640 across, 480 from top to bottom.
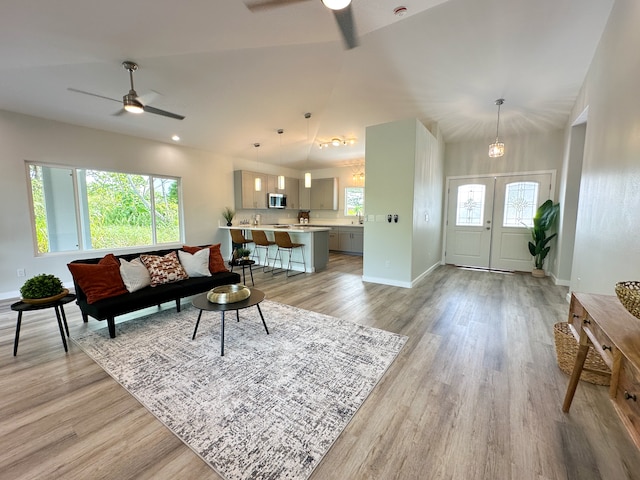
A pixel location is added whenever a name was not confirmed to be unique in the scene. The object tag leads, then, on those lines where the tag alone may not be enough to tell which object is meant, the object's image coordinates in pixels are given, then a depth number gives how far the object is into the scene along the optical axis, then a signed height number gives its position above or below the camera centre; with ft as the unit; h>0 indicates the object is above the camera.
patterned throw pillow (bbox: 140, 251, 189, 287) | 10.55 -2.37
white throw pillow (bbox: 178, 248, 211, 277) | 11.72 -2.33
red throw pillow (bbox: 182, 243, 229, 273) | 12.38 -2.27
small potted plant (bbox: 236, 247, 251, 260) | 14.90 -2.40
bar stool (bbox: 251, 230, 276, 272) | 18.33 -1.92
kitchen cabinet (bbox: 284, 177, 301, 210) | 27.36 +2.03
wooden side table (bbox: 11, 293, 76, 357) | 7.51 -2.76
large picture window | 14.07 +0.09
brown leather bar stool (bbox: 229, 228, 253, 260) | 19.07 -1.86
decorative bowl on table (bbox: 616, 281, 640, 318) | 3.51 -1.11
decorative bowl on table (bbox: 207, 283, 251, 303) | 8.12 -2.60
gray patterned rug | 4.82 -4.24
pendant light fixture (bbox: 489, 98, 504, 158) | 13.87 +3.34
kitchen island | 18.22 -2.33
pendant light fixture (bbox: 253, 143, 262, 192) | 21.04 +2.31
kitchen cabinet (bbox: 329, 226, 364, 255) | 25.27 -2.70
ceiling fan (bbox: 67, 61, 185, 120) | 9.26 +3.80
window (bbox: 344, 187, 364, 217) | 27.58 +1.14
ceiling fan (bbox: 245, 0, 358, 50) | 5.78 +5.07
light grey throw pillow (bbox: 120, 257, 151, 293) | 9.64 -2.40
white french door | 17.97 -0.40
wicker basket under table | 6.43 -3.73
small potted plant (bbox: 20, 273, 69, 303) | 7.64 -2.35
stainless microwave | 24.96 +1.08
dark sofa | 8.67 -3.11
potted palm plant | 16.09 -1.20
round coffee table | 7.77 -2.83
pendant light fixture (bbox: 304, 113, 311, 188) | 19.81 +2.39
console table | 3.24 -1.98
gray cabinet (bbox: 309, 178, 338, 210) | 27.58 +1.89
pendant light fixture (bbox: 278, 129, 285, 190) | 19.48 +2.35
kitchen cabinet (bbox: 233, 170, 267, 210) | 22.52 +1.86
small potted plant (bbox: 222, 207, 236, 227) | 22.22 -0.33
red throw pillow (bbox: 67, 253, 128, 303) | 8.93 -2.39
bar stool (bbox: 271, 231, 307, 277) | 17.48 -2.01
